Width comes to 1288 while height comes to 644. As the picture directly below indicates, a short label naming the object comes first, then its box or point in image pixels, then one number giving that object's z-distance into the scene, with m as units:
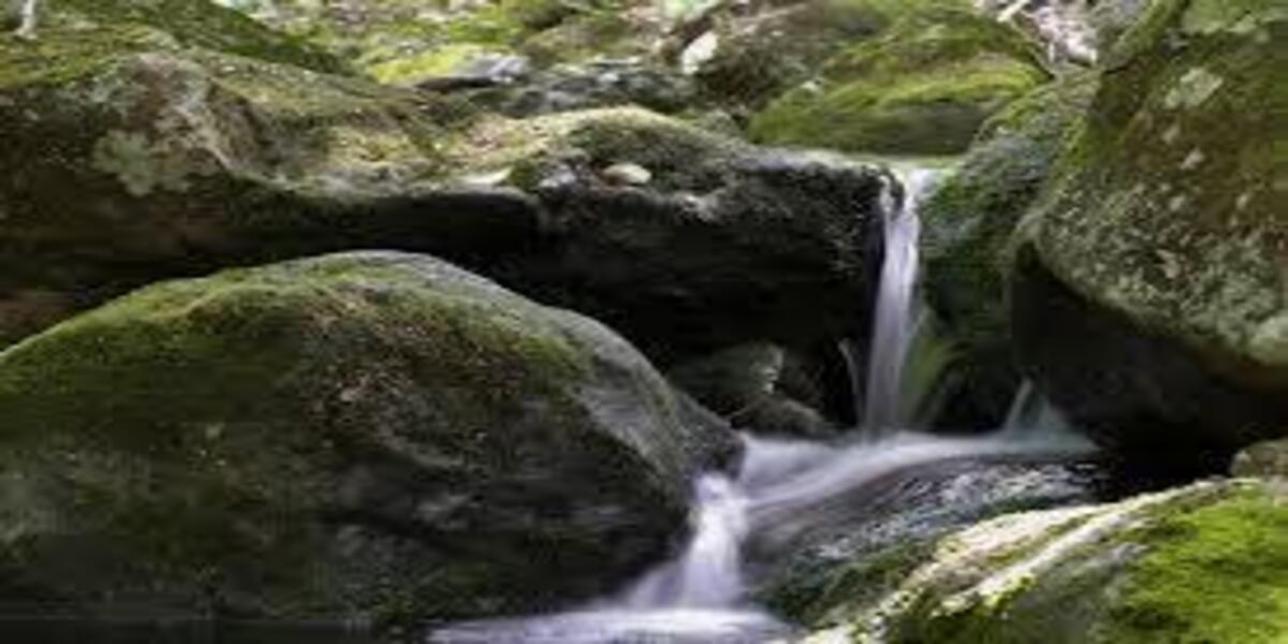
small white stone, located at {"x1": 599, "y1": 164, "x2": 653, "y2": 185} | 10.95
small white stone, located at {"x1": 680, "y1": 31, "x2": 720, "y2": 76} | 19.33
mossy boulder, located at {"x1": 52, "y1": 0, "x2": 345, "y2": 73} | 12.98
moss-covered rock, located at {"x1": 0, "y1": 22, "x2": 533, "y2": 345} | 10.04
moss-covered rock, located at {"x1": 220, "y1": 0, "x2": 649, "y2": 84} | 21.55
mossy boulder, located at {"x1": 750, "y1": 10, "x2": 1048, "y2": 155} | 15.12
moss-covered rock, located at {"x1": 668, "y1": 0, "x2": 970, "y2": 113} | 19.11
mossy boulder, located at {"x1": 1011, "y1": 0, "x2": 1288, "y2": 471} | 7.35
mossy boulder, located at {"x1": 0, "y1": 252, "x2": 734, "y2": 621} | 7.49
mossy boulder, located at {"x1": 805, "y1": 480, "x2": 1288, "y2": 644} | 4.16
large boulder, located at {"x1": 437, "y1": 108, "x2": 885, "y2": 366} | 10.88
